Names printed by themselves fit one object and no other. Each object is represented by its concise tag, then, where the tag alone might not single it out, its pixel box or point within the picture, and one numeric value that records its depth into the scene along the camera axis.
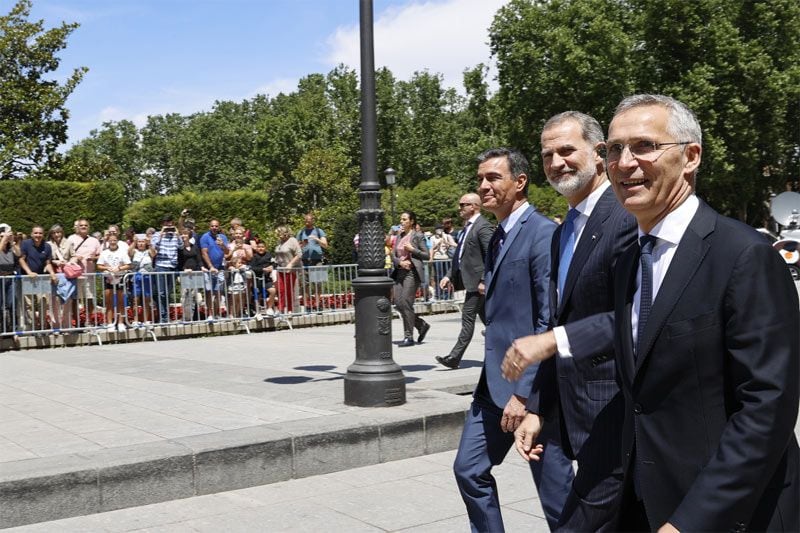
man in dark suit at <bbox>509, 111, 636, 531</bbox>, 2.83
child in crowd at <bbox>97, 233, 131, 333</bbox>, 15.10
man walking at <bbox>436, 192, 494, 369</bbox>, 8.39
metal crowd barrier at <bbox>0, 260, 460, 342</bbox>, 14.43
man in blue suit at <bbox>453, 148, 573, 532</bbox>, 3.55
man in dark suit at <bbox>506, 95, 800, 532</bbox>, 1.97
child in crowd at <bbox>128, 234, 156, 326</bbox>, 15.34
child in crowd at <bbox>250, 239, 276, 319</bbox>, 17.05
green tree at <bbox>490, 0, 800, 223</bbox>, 40.53
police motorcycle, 24.94
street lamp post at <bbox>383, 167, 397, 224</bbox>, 29.98
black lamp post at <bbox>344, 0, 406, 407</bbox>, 7.57
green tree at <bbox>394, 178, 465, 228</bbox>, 56.28
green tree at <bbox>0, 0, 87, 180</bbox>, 33.19
